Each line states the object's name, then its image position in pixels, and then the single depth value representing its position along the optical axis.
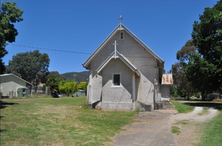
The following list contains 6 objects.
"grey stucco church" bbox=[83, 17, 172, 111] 18.69
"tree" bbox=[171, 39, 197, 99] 56.99
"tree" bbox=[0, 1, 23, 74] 19.55
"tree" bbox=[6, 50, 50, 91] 79.31
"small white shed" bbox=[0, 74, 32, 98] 41.59
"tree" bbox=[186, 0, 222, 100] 24.12
